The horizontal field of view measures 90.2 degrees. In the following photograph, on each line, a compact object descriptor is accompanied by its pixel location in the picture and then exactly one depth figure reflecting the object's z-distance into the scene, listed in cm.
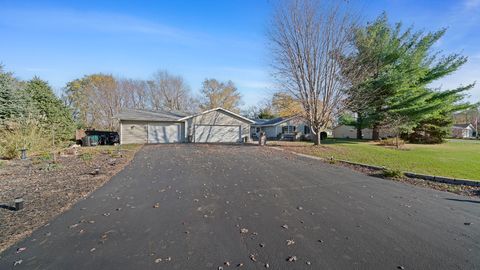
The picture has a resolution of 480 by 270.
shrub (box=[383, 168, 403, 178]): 830
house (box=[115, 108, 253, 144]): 2405
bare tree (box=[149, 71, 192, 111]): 4503
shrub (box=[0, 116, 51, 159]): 1177
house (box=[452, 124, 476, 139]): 5162
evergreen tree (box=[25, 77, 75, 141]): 1950
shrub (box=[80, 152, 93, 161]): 1147
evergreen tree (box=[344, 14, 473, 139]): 2051
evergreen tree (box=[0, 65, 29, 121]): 1542
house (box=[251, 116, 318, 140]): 3685
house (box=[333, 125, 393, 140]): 3378
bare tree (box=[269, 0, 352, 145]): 1841
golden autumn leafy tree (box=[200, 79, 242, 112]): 4738
